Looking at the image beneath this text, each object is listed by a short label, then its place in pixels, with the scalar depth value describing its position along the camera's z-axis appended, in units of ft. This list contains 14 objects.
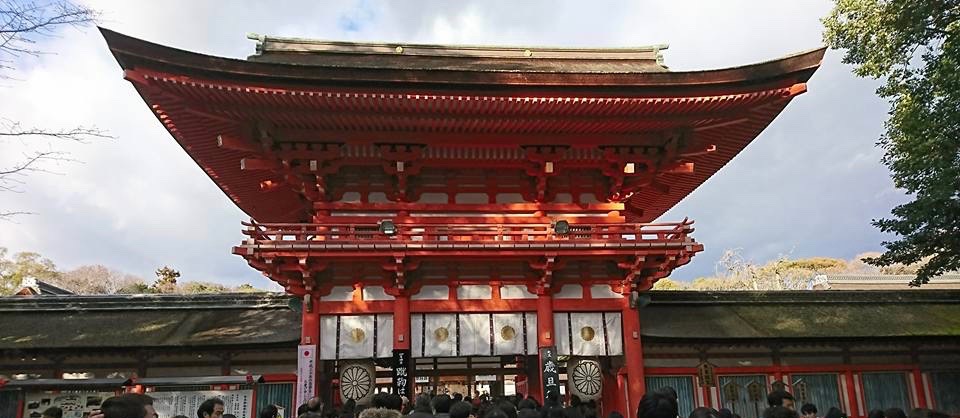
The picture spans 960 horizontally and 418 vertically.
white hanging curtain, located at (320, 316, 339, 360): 38.83
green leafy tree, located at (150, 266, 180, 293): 158.92
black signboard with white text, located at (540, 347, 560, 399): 37.17
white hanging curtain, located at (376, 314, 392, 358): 38.91
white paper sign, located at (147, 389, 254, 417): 40.04
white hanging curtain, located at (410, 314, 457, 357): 39.11
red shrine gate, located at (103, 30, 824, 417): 35.50
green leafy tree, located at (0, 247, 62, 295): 141.08
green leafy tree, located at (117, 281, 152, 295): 151.98
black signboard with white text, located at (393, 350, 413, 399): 36.76
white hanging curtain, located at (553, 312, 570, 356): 39.86
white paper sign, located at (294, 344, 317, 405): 37.09
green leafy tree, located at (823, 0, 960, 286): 45.14
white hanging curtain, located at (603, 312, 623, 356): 40.40
